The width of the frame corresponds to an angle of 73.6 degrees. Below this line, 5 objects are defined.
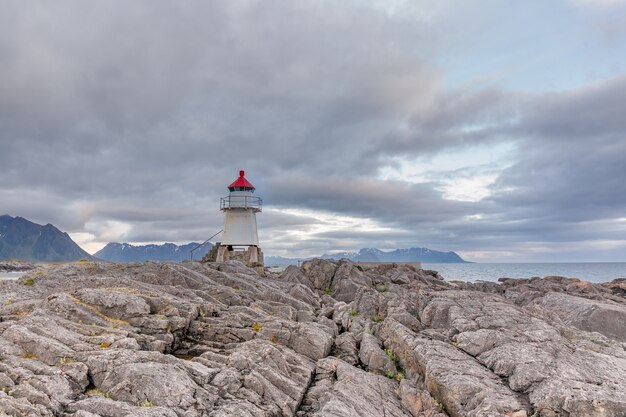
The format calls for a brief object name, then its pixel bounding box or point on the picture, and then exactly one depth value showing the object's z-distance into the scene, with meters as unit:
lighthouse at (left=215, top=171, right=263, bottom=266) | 60.72
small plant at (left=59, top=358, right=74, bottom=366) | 13.78
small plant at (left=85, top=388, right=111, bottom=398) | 12.74
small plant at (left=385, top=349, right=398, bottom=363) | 19.56
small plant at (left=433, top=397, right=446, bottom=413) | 14.82
